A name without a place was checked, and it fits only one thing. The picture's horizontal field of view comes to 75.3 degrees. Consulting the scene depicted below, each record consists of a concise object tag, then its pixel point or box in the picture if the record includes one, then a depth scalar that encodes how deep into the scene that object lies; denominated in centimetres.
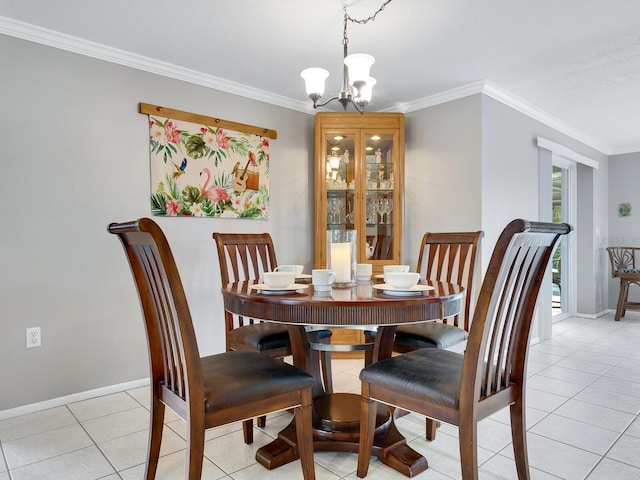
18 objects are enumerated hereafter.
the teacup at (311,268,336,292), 165
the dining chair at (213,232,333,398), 208
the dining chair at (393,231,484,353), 211
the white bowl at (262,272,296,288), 163
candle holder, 184
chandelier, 202
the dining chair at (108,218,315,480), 128
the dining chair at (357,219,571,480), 128
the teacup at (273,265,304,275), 210
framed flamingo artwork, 289
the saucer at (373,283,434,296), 156
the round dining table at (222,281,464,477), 140
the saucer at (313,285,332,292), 165
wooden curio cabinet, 364
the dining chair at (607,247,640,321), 507
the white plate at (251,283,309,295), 160
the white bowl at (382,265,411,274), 197
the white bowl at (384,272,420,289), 159
